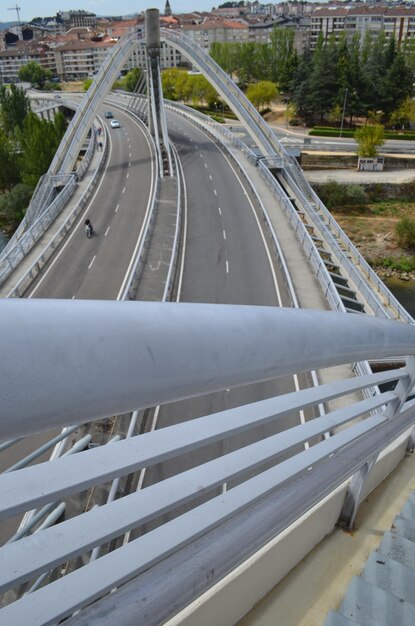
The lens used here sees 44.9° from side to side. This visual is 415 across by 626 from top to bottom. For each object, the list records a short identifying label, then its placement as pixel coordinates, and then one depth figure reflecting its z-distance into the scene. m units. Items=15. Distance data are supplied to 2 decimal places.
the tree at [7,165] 41.16
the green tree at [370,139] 40.38
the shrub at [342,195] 37.44
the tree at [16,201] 37.16
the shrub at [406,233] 31.21
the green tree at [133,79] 76.62
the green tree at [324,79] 49.31
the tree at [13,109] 52.75
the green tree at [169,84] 69.88
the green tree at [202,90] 63.78
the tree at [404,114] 48.22
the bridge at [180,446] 0.98
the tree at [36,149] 38.44
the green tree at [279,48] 67.38
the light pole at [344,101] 48.67
